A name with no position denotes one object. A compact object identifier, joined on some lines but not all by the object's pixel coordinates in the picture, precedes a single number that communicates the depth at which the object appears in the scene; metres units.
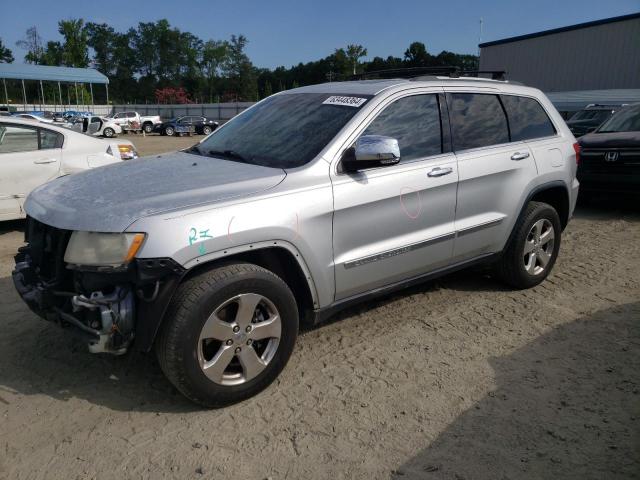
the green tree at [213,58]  102.06
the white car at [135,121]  37.94
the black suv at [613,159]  7.52
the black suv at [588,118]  13.02
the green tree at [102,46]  100.00
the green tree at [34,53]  80.44
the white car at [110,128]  33.50
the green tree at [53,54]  74.62
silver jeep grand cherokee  2.63
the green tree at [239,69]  95.71
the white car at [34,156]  6.27
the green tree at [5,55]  83.00
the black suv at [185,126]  38.28
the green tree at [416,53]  81.94
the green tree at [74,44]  66.94
